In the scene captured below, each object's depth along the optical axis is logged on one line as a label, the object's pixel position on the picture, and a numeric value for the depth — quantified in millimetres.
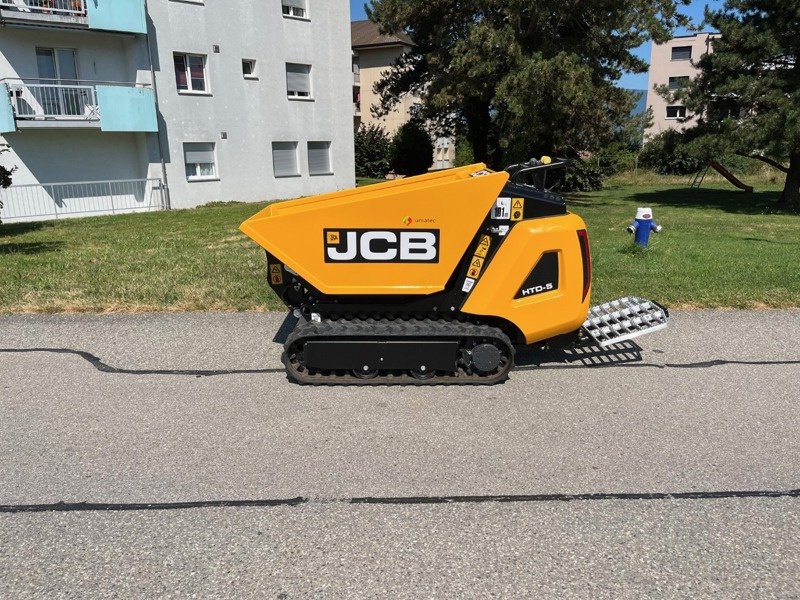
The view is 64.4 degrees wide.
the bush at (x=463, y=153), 35331
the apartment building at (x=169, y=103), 19000
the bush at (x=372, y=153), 38125
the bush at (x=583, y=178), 29797
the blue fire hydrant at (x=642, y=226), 9711
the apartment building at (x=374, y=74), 47188
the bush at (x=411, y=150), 36656
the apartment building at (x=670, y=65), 52500
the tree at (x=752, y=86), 17516
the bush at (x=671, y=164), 33719
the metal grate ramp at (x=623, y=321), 5094
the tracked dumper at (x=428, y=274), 4488
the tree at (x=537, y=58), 19062
